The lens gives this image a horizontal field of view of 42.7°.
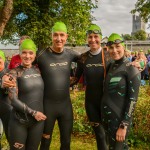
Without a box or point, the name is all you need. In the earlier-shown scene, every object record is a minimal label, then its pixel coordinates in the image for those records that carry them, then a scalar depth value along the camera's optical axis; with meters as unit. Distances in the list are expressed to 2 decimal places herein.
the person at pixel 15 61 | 4.06
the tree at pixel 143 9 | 19.09
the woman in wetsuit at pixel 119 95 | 2.68
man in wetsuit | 3.22
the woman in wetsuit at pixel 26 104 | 2.83
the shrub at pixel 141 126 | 4.67
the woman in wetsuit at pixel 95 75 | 3.35
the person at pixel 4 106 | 3.51
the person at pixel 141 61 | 2.87
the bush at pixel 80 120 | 5.23
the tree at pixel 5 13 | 7.58
